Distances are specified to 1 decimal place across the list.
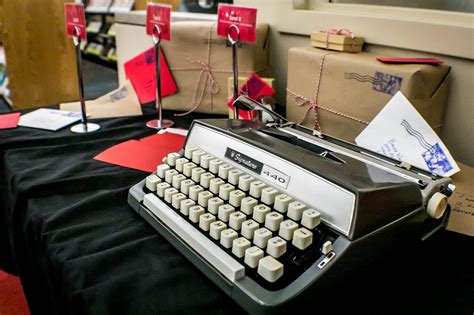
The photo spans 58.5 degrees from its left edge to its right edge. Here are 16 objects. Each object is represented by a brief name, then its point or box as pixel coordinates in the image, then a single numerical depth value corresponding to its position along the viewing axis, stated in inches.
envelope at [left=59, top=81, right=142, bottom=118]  49.6
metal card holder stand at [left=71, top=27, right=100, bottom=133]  44.5
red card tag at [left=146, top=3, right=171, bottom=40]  44.2
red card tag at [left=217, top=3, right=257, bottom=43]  39.5
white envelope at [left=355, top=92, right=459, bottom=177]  29.2
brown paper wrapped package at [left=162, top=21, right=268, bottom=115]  45.9
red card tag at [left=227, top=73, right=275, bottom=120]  41.8
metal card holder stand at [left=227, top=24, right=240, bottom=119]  40.5
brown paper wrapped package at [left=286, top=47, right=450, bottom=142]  32.4
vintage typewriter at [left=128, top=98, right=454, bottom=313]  20.4
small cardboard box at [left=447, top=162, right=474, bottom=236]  27.2
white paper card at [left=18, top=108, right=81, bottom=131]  45.0
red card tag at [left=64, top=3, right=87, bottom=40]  43.9
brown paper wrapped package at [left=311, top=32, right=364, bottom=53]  38.9
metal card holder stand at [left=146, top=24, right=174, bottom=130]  45.3
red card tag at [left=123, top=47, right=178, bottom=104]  49.5
